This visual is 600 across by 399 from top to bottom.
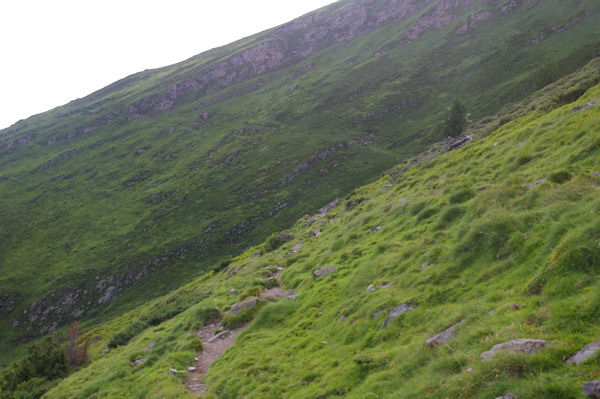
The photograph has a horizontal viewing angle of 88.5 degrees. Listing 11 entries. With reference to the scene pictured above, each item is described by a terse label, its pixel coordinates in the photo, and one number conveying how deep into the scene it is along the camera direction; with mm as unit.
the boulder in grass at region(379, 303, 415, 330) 12516
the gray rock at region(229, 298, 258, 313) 22364
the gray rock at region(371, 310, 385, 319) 13359
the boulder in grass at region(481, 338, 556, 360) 7062
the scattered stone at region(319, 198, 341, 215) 60350
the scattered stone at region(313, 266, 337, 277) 22302
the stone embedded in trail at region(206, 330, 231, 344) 20678
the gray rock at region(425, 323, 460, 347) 9383
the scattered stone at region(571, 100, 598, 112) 22906
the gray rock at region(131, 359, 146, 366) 21312
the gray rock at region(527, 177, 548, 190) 14742
